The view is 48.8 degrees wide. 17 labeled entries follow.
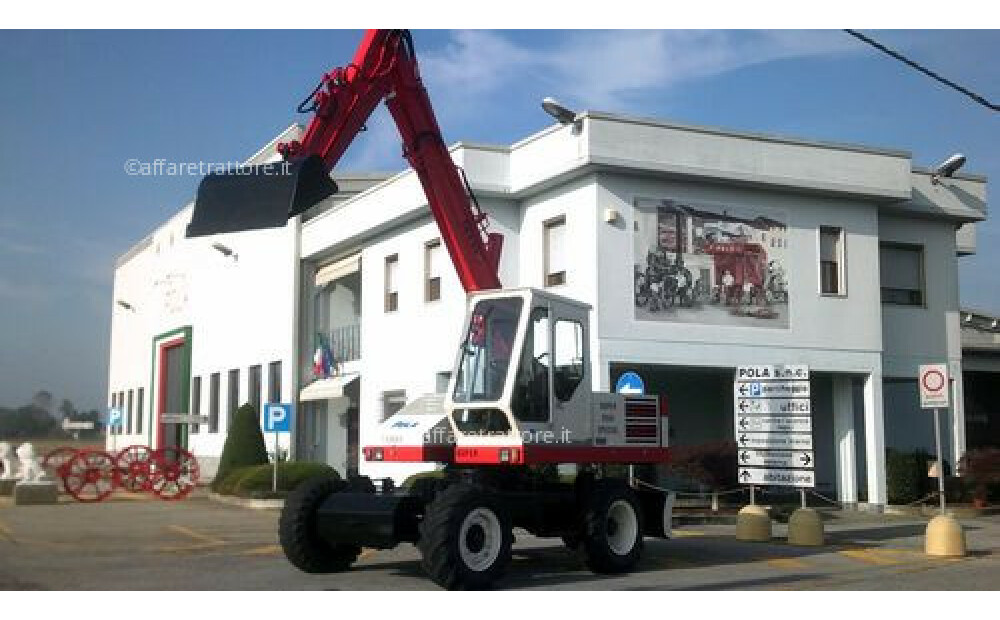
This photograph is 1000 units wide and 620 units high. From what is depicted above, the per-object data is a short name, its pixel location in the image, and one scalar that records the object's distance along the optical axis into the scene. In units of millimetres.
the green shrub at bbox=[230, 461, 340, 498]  25656
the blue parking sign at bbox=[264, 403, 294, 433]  24641
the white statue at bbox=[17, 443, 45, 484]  21464
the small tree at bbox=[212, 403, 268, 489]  29688
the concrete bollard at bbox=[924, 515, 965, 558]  15156
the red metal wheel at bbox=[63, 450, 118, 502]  26125
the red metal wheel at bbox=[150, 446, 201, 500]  28656
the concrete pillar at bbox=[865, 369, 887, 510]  24156
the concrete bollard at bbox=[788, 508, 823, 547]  16500
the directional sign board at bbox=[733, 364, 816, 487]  17125
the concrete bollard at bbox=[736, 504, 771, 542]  17359
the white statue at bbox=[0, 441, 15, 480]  18969
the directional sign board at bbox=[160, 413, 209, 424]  31250
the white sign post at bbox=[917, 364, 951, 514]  16172
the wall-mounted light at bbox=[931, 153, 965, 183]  26203
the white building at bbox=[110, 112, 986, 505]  22000
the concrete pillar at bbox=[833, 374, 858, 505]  24516
